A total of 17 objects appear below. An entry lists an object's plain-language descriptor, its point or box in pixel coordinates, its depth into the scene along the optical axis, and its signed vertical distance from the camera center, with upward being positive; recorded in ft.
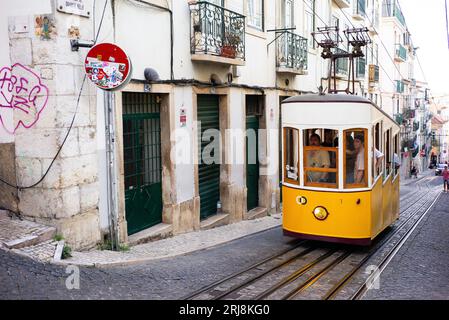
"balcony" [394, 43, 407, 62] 144.66 +16.51
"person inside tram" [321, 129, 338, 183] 28.50 -1.70
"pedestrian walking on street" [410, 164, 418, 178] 156.87 -18.21
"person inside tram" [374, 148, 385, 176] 29.78 -2.72
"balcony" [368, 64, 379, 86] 102.53 +7.56
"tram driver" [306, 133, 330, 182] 28.91 -2.54
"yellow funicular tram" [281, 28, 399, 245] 28.37 -2.92
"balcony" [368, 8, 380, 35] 105.19 +18.84
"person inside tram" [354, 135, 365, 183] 28.55 -2.54
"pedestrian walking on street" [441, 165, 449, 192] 90.68 -11.40
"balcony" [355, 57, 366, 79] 88.64 +7.87
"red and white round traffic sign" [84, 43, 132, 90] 25.54 +2.56
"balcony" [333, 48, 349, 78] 76.07 +6.99
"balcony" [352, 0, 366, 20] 91.27 +18.29
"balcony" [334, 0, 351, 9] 77.85 +16.56
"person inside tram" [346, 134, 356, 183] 28.43 -2.42
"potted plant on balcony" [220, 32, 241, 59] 39.73 +5.47
